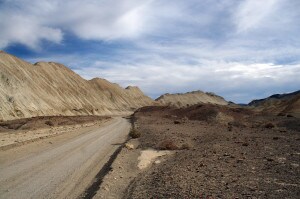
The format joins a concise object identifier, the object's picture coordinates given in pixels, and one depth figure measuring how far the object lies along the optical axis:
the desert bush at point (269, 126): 27.16
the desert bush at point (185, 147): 14.21
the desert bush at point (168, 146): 14.18
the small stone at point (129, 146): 14.59
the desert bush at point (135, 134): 20.39
